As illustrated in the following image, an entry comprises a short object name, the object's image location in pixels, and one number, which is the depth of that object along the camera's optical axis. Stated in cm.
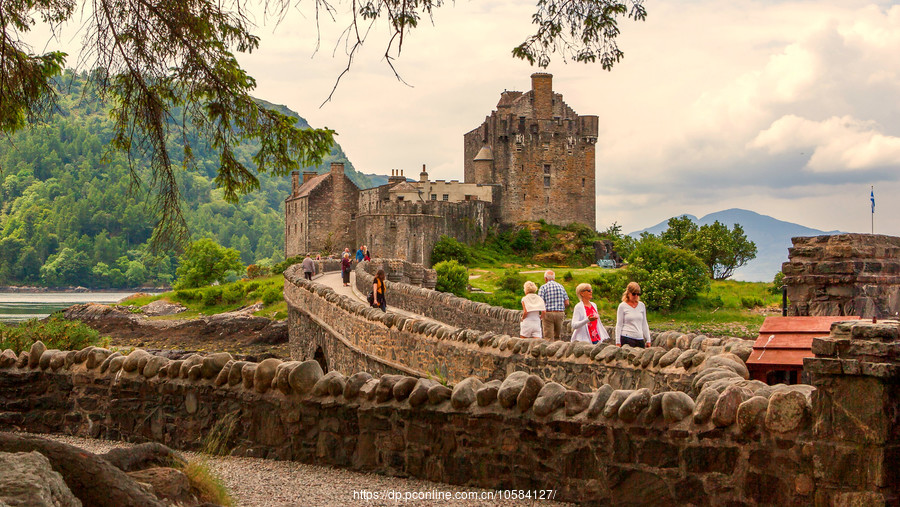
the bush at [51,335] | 1919
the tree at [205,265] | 6612
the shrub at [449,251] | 5791
